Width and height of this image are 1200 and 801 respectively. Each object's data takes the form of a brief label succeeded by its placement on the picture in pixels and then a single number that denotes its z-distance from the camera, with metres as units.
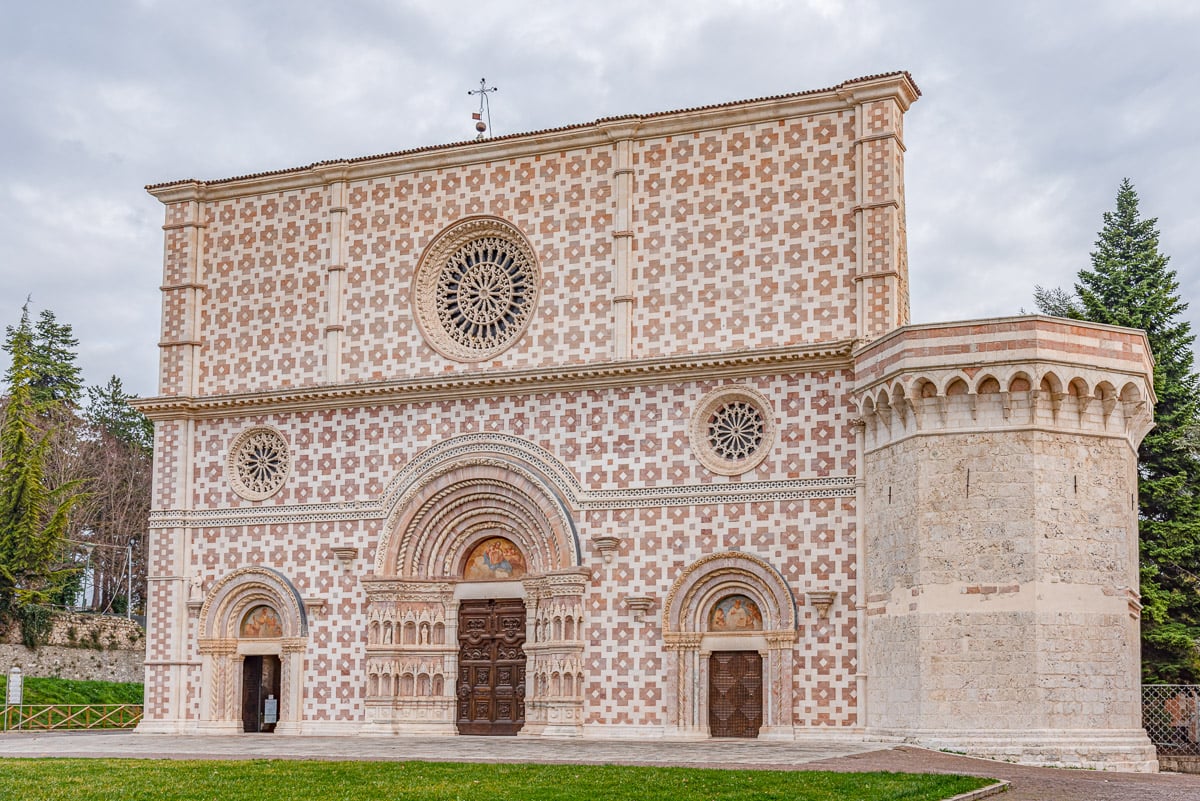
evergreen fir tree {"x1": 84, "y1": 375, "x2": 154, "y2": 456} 61.16
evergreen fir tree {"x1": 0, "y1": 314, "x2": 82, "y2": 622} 41.69
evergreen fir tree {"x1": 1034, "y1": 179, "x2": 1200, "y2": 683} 31.52
